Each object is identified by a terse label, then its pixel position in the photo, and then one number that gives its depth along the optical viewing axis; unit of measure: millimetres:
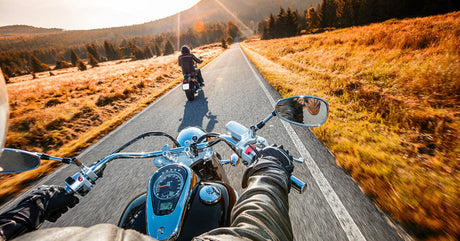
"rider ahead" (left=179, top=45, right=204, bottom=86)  7508
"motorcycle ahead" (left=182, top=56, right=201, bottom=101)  6652
